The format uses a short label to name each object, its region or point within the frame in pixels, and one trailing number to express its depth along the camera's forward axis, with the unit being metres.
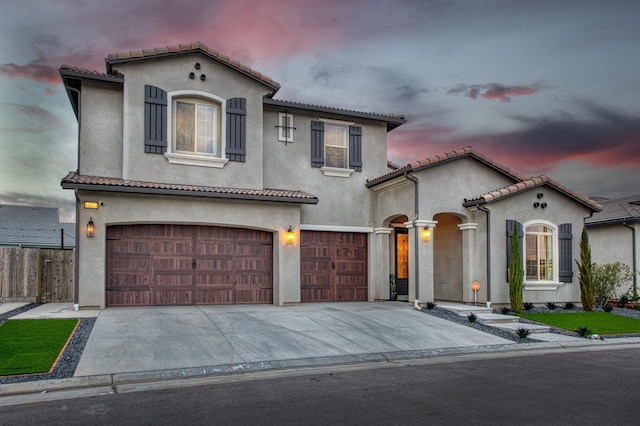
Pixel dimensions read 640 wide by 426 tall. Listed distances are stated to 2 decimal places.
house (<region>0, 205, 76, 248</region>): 27.50
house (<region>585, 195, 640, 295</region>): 20.70
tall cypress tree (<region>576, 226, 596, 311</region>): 16.62
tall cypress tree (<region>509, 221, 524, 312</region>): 15.28
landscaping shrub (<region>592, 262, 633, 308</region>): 17.59
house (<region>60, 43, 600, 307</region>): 14.09
